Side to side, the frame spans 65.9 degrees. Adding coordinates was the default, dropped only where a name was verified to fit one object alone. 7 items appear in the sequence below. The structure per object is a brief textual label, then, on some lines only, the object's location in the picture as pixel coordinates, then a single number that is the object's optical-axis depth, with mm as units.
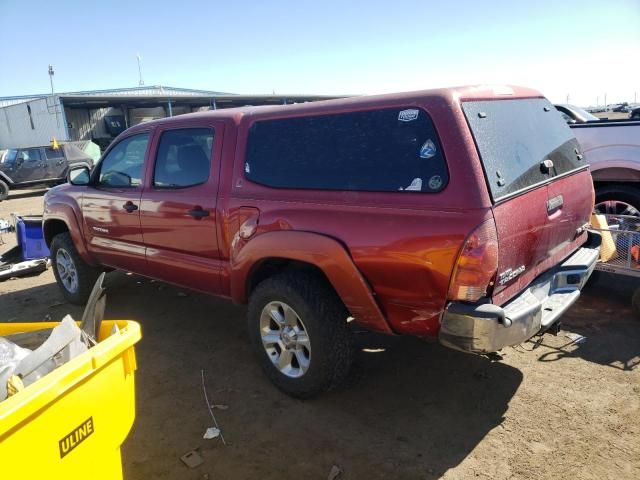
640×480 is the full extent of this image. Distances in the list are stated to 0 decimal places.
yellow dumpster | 1562
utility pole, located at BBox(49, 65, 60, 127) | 31025
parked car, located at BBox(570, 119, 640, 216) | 5031
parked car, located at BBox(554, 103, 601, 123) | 7039
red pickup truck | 2498
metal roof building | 31688
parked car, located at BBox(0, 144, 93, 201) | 17297
